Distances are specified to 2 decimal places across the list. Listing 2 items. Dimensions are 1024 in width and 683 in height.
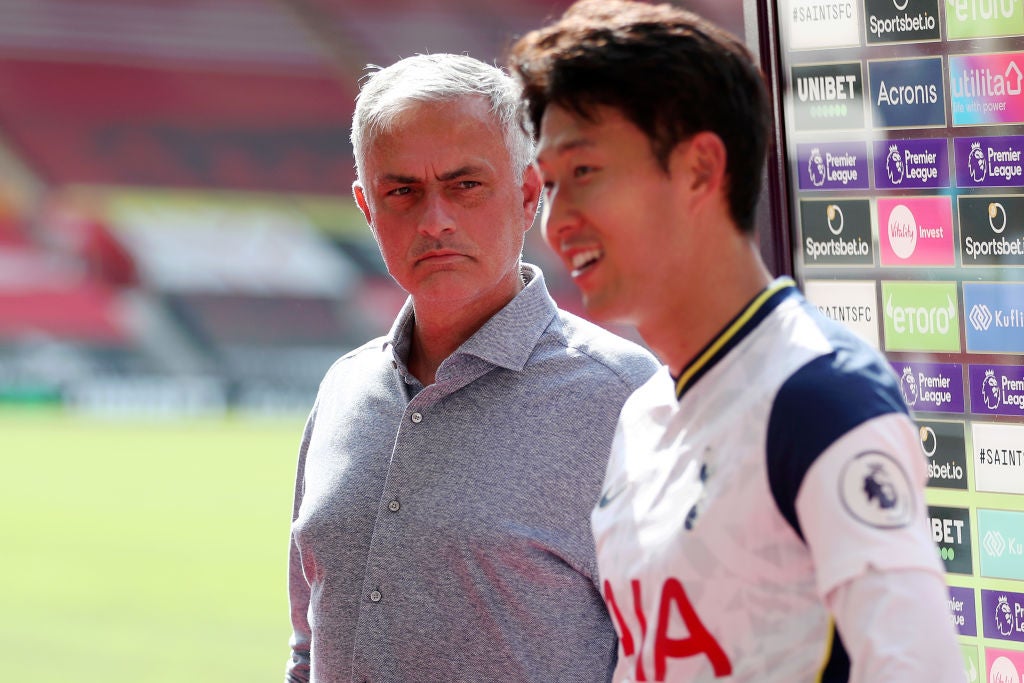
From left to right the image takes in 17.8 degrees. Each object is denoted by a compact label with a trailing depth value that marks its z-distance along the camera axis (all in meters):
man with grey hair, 3.12
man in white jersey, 2.61
